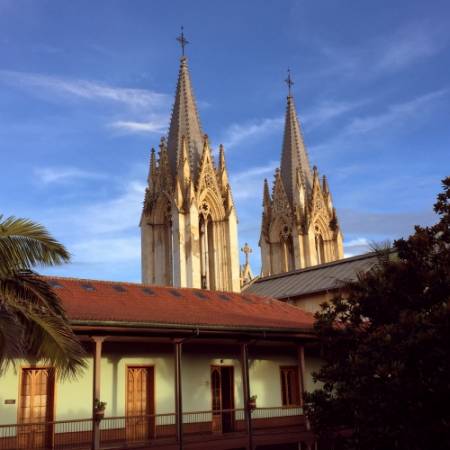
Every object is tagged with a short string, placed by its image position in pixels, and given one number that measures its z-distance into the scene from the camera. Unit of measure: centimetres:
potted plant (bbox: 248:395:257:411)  1766
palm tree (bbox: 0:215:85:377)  1166
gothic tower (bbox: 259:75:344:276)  4716
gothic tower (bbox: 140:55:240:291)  3841
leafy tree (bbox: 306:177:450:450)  1227
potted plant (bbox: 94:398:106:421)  1516
